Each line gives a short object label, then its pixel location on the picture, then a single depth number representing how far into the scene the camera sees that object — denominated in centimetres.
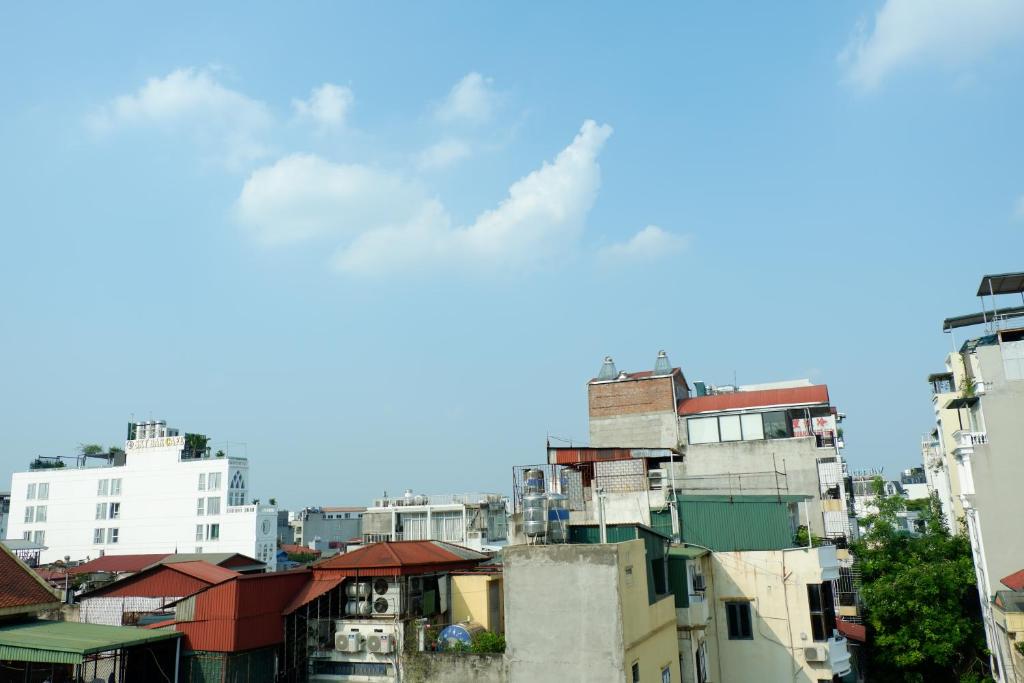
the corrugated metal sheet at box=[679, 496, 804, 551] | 2681
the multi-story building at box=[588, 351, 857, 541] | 4266
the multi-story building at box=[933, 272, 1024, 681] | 2972
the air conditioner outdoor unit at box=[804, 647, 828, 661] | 2492
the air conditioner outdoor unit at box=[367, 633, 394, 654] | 2522
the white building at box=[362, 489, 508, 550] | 6372
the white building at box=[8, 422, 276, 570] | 7069
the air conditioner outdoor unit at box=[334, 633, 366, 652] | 2553
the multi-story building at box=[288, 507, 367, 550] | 10862
